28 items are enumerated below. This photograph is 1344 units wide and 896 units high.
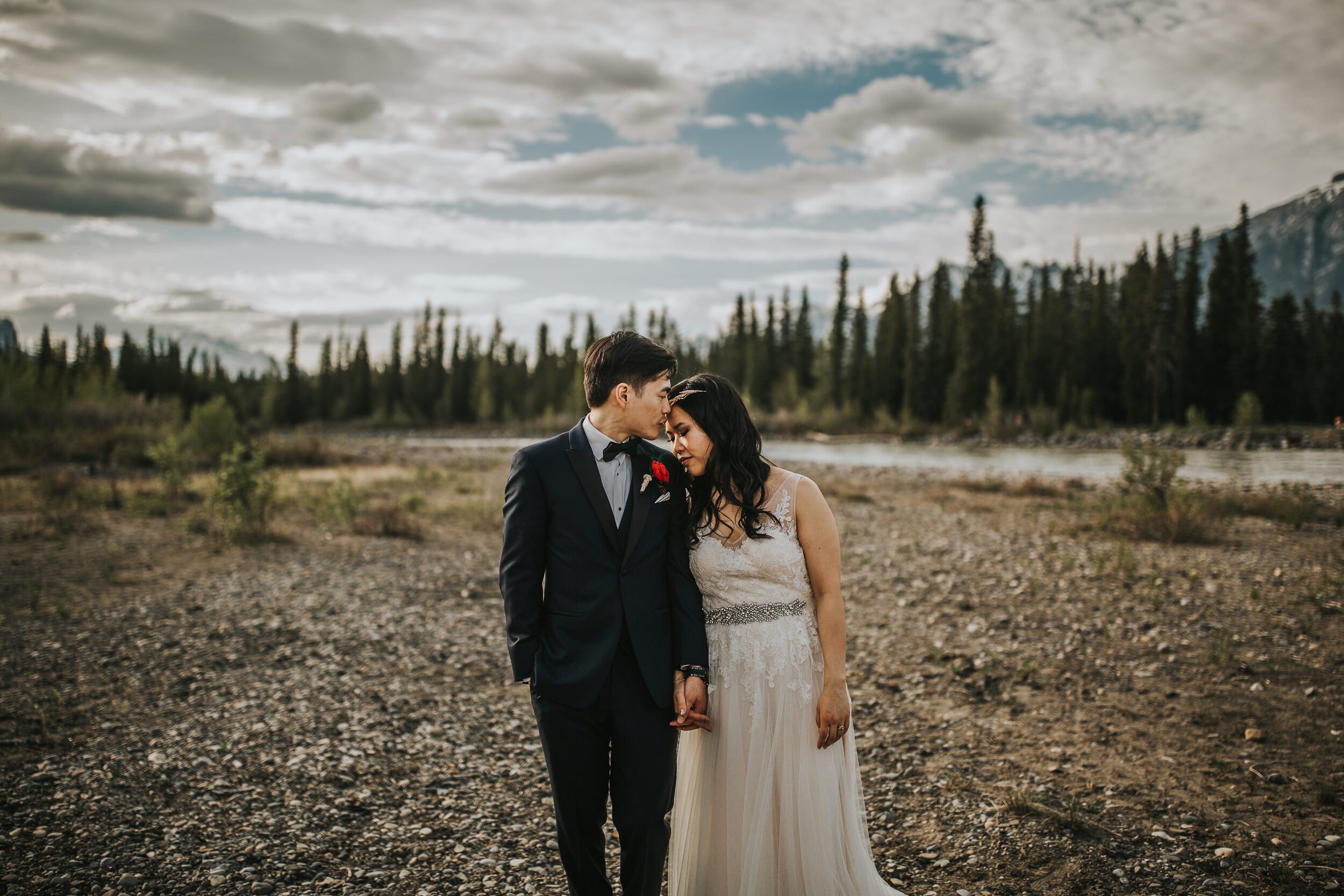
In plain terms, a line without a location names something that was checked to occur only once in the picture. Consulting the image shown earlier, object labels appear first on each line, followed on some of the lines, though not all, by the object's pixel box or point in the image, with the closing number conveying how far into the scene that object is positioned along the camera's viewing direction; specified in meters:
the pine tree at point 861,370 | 74.56
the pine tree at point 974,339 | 64.06
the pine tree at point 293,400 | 95.44
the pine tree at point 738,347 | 90.00
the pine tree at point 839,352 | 77.31
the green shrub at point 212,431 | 24.50
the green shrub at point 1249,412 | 45.62
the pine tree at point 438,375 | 96.94
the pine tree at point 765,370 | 85.38
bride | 3.22
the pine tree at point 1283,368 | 56.81
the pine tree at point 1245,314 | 57.38
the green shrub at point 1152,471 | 14.55
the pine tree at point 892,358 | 74.12
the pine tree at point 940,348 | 69.81
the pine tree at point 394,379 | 98.25
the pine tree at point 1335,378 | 56.09
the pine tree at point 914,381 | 69.88
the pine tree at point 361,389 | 98.56
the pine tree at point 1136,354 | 60.09
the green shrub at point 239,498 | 14.09
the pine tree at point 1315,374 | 57.12
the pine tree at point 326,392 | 99.06
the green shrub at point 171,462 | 18.16
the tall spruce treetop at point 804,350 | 86.62
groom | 2.93
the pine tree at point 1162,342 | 58.00
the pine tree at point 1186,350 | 59.19
